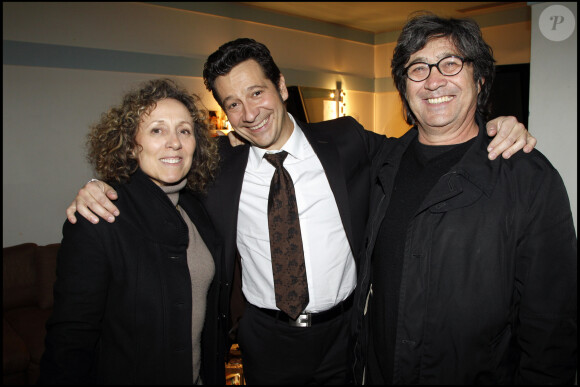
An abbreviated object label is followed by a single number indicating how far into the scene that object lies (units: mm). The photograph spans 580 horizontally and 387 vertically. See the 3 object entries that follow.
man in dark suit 1924
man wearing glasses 1318
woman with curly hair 1358
